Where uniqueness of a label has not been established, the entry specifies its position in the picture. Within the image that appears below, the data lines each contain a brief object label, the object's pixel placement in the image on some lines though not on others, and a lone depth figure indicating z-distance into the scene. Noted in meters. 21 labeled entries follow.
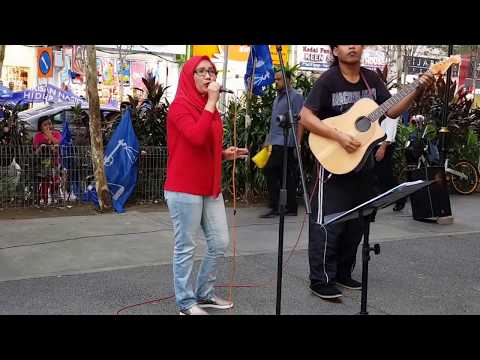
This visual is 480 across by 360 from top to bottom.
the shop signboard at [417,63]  28.31
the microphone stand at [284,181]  3.46
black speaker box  7.23
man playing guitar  4.21
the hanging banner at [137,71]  27.77
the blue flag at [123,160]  7.94
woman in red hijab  3.50
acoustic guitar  4.02
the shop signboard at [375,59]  26.47
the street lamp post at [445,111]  7.29
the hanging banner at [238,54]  21.29
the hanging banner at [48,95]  18.12
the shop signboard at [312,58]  26.75
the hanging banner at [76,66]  22.82
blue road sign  21.98
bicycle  10.02
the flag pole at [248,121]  8.50
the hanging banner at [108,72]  27.06
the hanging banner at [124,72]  26.38
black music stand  3.18
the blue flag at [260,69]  8.07
